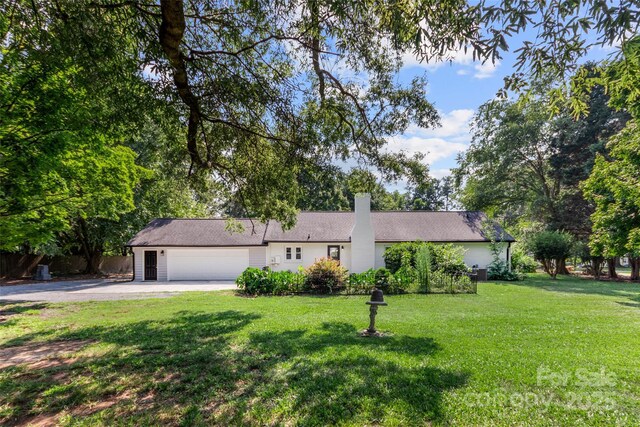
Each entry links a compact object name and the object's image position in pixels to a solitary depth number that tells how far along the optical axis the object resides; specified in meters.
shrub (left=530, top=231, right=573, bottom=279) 20.59
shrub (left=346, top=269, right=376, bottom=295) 13.30
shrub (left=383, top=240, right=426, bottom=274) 17.14
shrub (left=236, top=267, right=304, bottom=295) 13.46
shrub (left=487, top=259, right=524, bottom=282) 19.38
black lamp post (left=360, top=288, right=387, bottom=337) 6.61
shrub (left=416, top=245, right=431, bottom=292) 13.30
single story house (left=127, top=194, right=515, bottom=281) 20.08
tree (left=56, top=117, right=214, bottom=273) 22.16
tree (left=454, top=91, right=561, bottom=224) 24.16
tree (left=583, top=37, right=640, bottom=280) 10.70
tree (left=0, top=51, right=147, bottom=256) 6.20
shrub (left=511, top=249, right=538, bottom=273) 22.38
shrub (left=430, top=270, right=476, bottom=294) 13.25
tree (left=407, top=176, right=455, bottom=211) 58.28
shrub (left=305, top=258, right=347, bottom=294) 13.57
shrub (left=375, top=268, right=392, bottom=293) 13.20
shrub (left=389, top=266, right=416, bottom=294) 13.20
